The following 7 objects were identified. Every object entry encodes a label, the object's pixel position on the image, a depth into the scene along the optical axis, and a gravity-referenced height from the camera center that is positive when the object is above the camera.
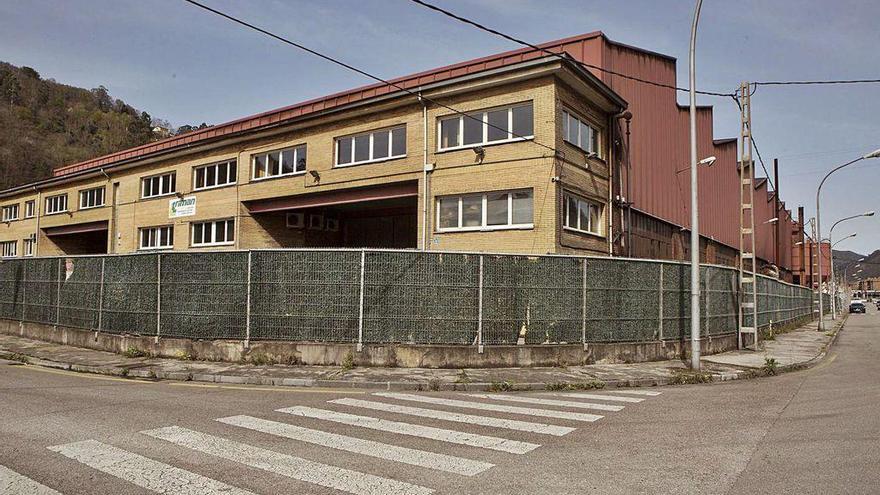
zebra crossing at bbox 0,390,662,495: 4.56 -1.70
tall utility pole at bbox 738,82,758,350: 17.09 +3.06
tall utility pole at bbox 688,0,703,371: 12.30 +1.17
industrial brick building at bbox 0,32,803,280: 17.88 +4.79
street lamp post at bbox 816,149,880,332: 28.79 +3.51
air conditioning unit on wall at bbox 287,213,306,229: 27.32 +3.07
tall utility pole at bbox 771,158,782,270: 58.97 +8.62
